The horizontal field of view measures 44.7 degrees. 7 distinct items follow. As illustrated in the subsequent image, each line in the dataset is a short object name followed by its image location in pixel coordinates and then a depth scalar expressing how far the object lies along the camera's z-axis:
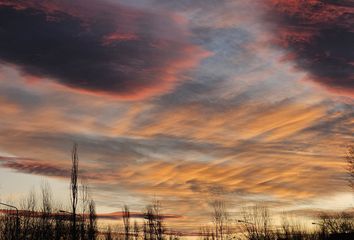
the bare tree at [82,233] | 75.64
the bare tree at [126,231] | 99.06
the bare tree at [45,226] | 79.06
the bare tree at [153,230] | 93.98
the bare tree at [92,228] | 72.56
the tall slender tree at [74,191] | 47.44
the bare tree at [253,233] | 86.57
